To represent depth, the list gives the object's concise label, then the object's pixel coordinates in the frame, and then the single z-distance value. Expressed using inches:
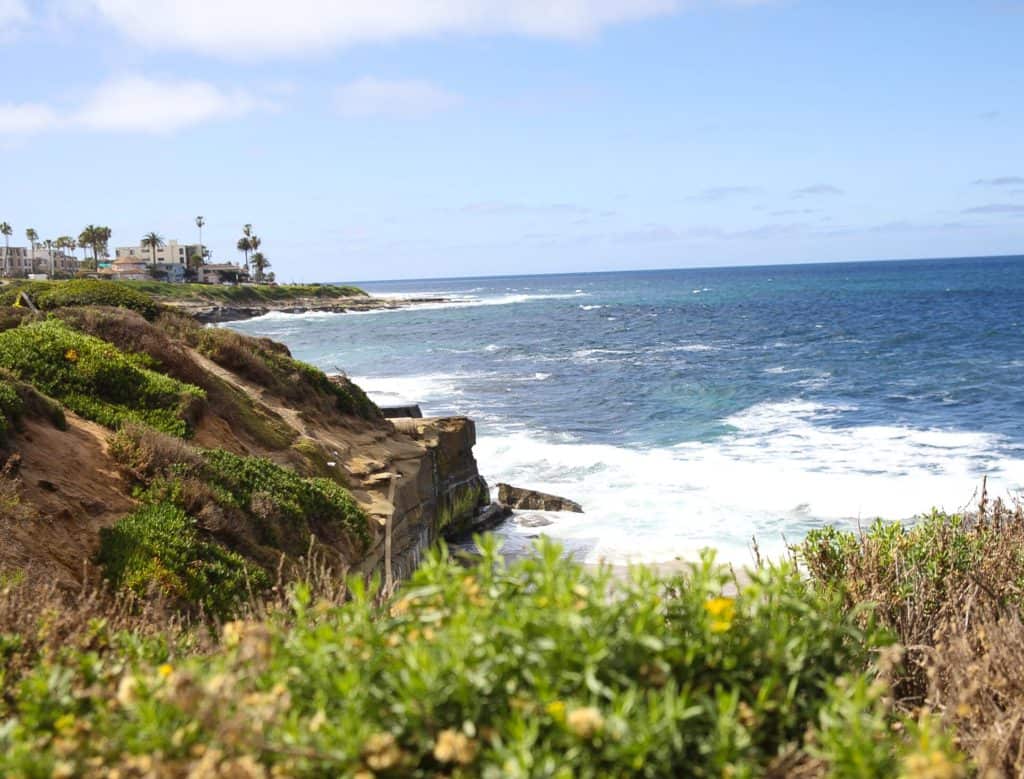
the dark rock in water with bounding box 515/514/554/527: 797.0
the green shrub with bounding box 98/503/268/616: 368.8
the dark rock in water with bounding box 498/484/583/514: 821.9
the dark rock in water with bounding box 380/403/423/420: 932.6
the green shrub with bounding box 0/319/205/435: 560.4
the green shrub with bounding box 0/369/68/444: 458.9
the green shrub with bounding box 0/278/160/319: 826.2
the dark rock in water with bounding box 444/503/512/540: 764.6
